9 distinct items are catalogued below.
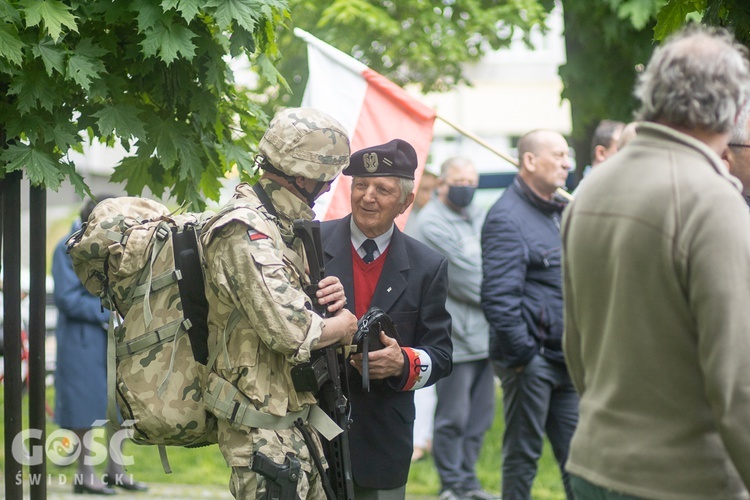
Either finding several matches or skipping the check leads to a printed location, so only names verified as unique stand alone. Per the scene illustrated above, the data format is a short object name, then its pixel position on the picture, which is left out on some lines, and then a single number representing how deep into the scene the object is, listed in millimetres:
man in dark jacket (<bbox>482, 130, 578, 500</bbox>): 10567
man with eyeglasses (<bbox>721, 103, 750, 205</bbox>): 6651
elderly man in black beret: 7459
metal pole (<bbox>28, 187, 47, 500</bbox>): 8837
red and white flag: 11249
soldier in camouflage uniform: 6145
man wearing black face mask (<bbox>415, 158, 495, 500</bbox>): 13245
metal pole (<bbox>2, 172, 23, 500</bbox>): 8478
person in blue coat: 13683
